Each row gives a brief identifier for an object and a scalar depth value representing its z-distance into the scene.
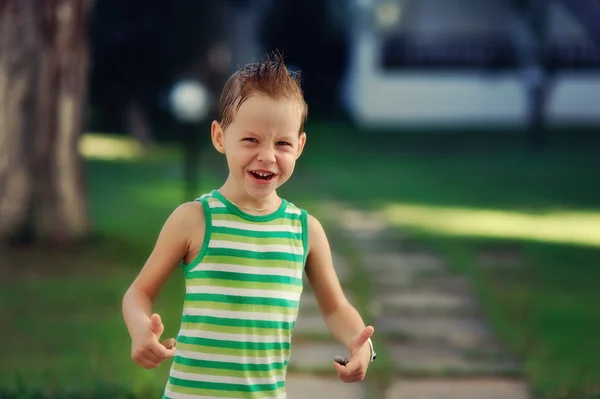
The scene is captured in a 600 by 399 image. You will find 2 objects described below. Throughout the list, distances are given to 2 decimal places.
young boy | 2.61
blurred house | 27.23
